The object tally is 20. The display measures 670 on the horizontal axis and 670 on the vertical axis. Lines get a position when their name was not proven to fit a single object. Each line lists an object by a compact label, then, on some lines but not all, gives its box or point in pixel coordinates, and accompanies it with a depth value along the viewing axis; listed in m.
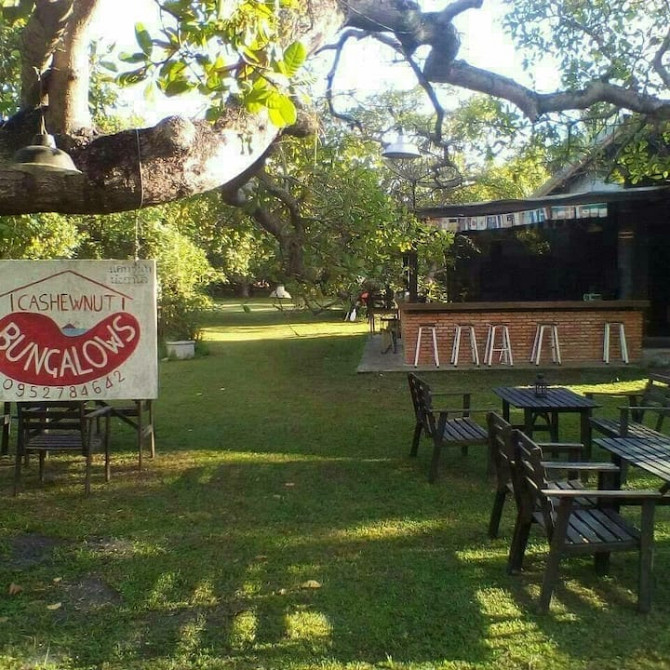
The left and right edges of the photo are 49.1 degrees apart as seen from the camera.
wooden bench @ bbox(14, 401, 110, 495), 6.04
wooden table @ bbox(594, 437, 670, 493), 4.19
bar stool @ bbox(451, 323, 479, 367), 13.52
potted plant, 17.50
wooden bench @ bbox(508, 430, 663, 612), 3.78
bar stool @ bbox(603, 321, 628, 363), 13.38
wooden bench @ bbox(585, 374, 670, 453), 6.09
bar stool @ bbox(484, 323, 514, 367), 13.52
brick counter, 13.58
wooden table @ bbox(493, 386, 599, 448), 6.65
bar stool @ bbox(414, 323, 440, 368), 13.59
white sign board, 6.21
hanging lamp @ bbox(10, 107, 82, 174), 3.35
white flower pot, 17.42
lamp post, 11.09
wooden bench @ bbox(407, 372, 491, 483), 6.30
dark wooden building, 14.35
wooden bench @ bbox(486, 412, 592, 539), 4.37
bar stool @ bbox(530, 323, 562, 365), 13.52
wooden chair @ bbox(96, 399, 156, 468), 7.02
